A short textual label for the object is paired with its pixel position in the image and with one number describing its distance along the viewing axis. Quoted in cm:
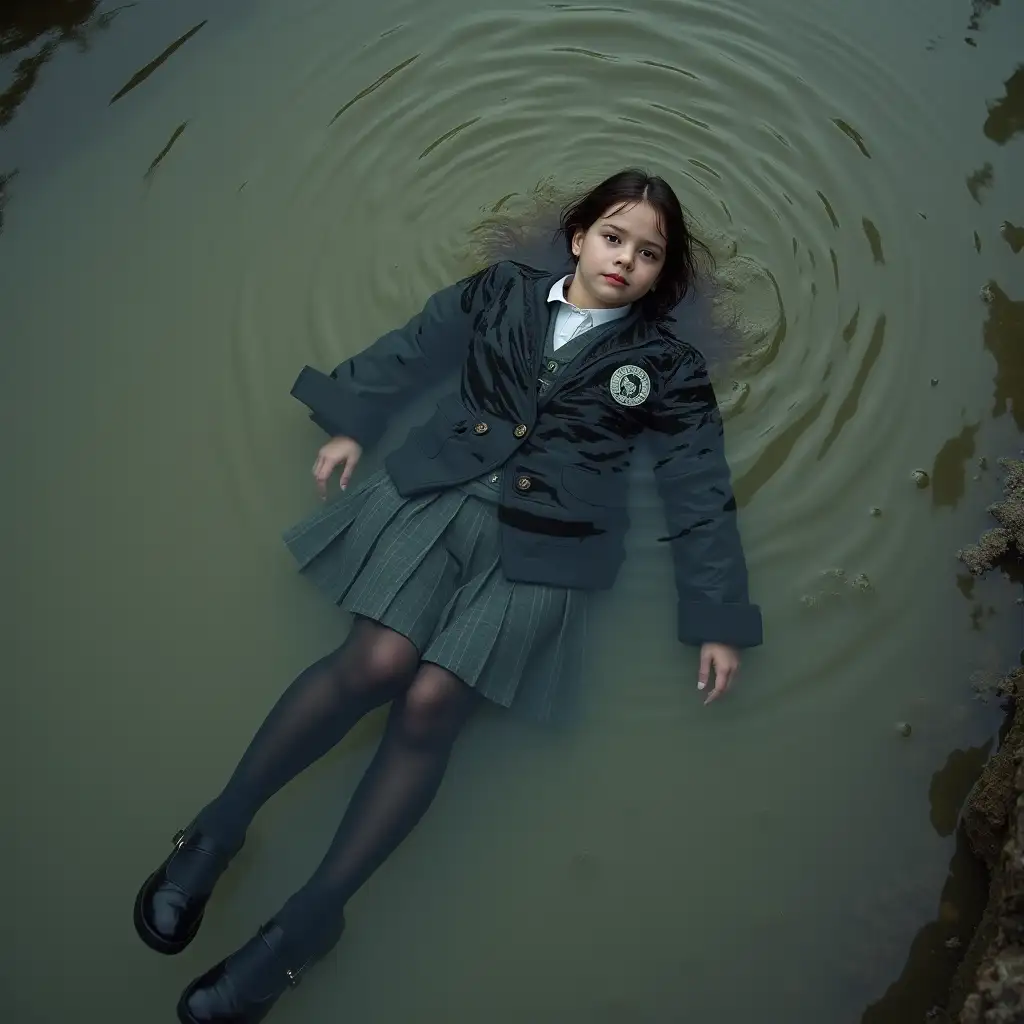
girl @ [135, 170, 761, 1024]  223
